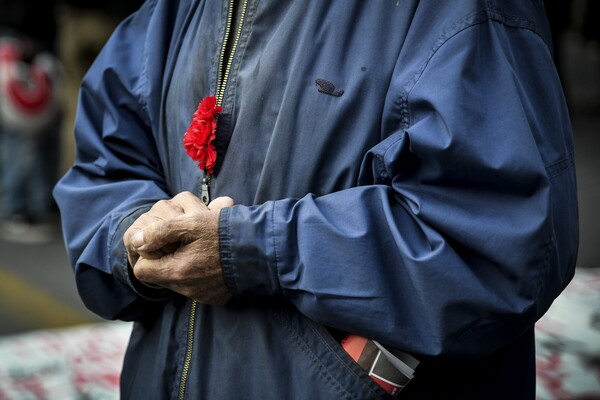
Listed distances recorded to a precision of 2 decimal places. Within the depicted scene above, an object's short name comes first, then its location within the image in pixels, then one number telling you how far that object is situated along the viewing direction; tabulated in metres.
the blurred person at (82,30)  7.59
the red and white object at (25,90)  6.87
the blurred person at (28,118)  6.93
